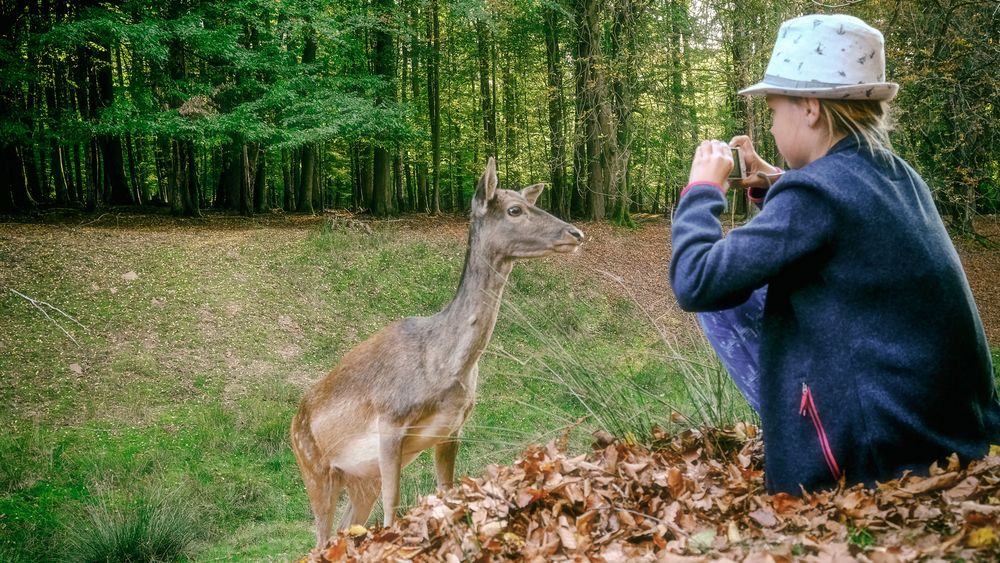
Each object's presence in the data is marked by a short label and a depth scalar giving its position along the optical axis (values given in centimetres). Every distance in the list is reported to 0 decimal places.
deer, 445
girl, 222
